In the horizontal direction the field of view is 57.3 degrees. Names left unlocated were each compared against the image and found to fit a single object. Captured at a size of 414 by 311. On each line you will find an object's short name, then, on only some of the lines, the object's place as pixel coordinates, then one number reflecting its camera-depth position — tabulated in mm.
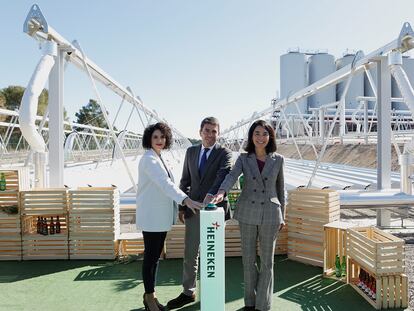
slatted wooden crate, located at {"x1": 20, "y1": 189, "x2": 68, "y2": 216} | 5188
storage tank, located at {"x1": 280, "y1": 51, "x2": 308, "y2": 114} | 61062
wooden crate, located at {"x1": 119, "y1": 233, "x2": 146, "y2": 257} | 5422
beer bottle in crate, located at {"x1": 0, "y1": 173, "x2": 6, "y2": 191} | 5184
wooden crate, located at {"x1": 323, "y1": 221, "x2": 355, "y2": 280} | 4555
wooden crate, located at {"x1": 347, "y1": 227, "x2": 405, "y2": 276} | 3674
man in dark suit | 3416
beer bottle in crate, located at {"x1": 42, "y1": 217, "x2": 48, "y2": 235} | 5280
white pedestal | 2664
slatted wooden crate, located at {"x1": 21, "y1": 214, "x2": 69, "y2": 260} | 5184
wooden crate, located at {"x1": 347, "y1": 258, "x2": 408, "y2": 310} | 3616
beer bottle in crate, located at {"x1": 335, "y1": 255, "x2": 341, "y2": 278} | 4492
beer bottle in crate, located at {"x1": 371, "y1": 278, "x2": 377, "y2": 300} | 3708
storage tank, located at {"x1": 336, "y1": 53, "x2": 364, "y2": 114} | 56719
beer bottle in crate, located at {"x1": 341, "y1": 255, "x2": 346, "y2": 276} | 4484
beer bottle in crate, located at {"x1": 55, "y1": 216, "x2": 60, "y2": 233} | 5320
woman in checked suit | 3242
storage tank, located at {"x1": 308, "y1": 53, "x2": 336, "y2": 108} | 58500
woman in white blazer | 3179
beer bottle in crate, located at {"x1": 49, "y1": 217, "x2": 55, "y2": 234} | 5289
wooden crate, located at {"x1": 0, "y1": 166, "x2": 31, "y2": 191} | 5219
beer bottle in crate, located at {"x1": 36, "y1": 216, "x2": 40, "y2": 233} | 5334
